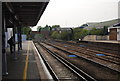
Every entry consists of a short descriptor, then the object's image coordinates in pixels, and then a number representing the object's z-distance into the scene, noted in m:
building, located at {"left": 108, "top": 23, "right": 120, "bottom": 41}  45.78
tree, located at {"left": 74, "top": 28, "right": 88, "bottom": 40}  62.49
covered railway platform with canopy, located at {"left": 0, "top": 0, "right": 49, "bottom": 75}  8.32
